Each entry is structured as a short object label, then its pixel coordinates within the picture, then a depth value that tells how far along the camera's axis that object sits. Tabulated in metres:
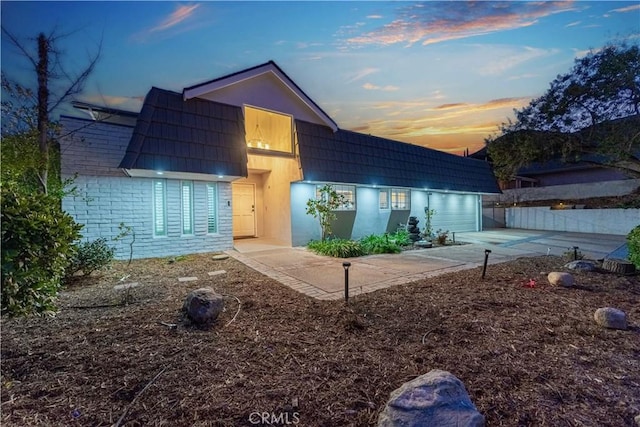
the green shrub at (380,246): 8.79
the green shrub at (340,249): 8.16
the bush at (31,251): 2.09
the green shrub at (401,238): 10.18
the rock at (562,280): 4.71
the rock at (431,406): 1.60
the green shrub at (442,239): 10.68
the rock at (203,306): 3.28
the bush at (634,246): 5.27
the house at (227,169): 7.43
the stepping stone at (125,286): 4.90
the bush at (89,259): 5.44
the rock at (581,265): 5.79
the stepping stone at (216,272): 5.97
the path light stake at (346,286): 3.93
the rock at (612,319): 3.10
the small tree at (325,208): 9.70
